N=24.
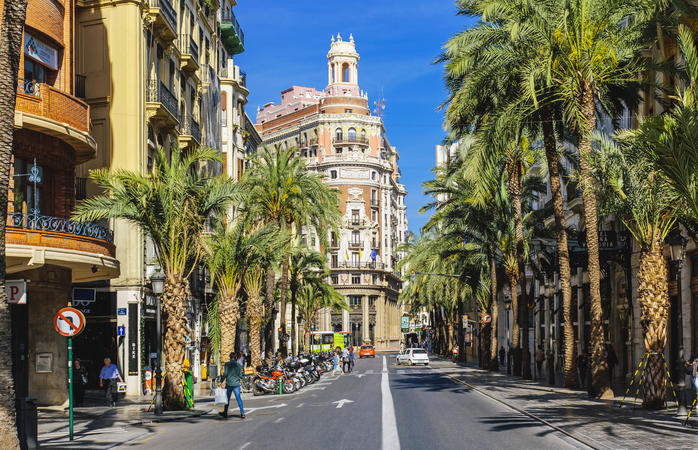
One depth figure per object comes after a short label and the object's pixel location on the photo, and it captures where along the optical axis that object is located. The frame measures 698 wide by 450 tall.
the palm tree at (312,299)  74.75
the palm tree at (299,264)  62.00
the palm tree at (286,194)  45.38
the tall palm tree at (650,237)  23.27
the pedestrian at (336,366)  56.24
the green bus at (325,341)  92.06
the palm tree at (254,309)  42.91
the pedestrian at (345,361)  58.34
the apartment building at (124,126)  34.81
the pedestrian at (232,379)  22.83
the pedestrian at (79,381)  28.72
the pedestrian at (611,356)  33.62
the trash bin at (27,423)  14.70
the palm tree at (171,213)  25.44
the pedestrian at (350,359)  59.46
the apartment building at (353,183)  132.12
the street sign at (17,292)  16.53
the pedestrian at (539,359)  42.09
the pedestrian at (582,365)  35.19
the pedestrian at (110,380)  28.58
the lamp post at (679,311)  21.00
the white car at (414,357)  66.38
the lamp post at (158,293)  24.27
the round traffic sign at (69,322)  17.05
